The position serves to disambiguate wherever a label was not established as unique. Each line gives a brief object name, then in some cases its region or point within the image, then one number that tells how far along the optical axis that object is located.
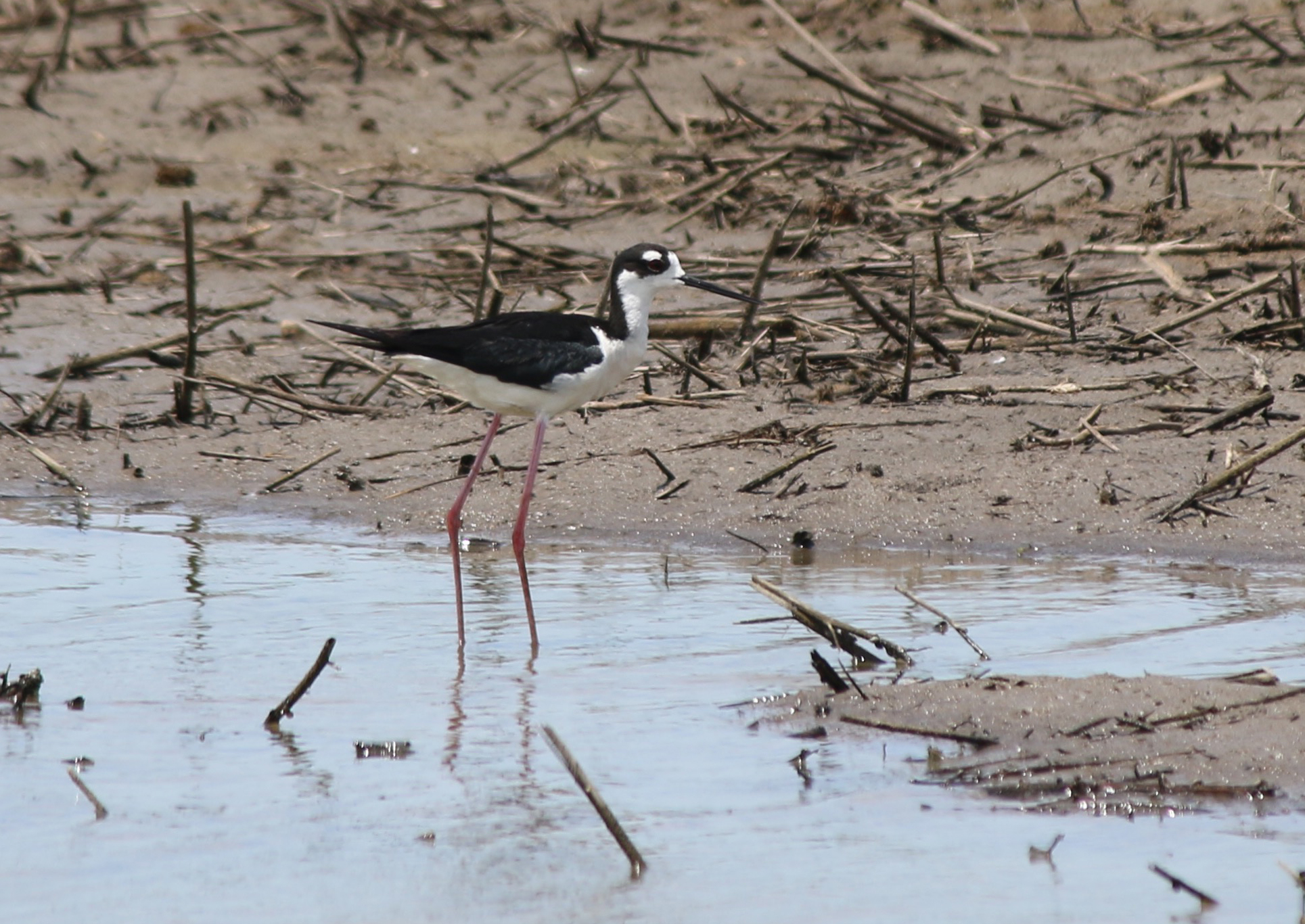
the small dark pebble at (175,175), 22.69
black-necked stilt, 12.43
